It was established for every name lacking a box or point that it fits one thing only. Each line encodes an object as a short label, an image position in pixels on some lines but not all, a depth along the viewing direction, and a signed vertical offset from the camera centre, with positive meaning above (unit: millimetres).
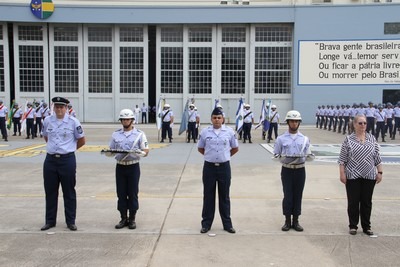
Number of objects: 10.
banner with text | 35906 +3227
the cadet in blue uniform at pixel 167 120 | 20516 -894
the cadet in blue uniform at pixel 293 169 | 6480 -994
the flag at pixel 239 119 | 20516 -828
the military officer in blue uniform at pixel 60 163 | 6441 -913
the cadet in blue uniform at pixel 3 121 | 20641 -989
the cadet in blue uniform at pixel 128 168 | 6484 -995
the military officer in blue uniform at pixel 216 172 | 6395 -1028
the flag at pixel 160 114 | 20681 -627
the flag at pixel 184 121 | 21081 -977
